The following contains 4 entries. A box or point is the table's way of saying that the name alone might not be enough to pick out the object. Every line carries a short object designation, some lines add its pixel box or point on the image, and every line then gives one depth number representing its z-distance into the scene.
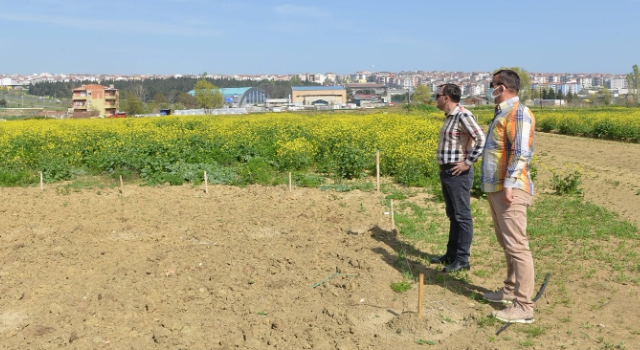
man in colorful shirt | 4.26
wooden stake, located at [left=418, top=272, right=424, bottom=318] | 4.15
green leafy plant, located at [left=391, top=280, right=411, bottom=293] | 5.05
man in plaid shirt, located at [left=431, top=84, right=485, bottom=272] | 5.26
